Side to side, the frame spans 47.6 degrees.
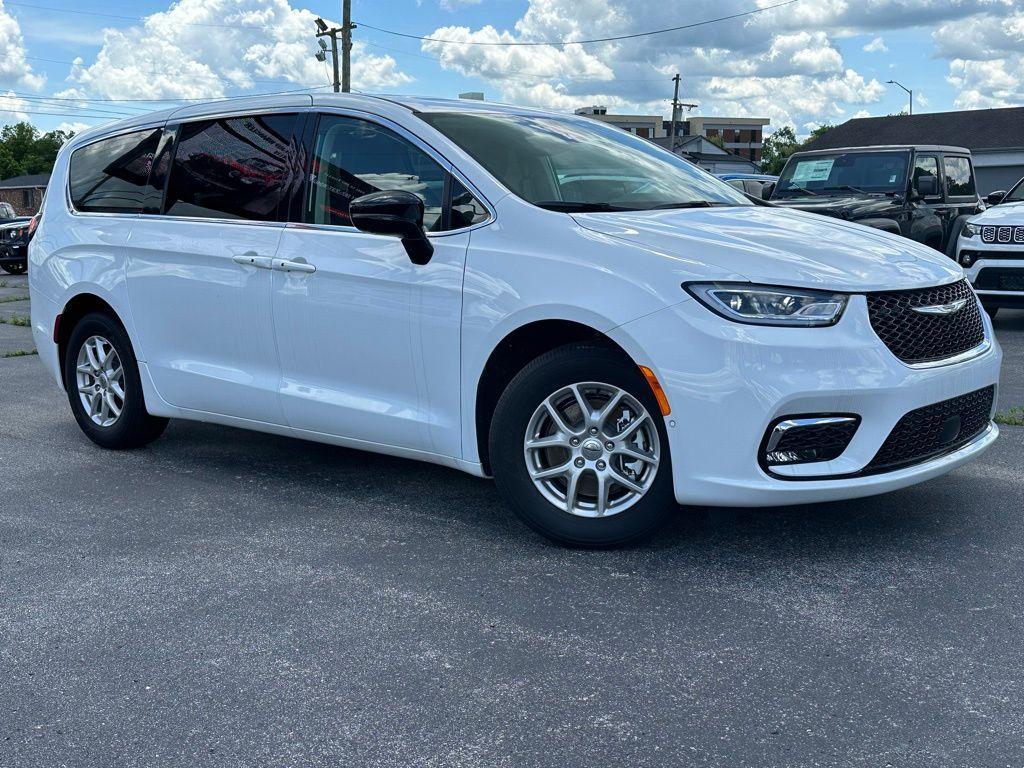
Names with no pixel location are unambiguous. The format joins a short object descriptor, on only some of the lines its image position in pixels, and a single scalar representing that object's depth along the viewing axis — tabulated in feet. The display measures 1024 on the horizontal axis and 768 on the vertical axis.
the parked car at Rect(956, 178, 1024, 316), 35.12
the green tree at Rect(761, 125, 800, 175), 333.83
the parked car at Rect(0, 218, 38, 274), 87.81
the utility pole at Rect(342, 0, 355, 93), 102.05
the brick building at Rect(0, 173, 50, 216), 302.45
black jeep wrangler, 38.93
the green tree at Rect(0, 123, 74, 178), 419.95
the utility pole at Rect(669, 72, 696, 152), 209.63
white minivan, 13.01
